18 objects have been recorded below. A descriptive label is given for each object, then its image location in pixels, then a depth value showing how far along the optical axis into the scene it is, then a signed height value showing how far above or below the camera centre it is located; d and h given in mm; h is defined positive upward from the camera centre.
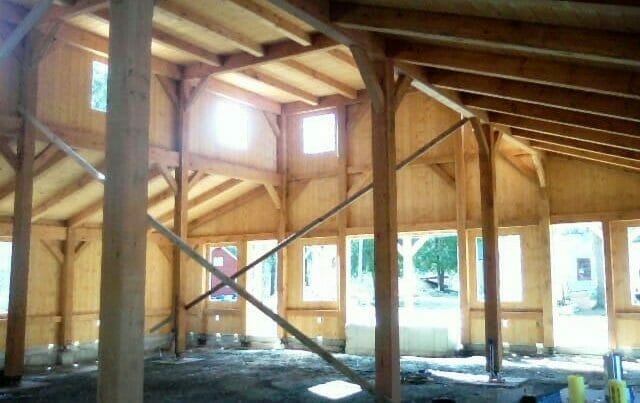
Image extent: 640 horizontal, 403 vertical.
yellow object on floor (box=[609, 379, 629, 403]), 3734 -701
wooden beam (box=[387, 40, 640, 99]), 5508 +2004
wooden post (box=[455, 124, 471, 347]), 11805 +831
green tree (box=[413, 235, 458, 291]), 24875 +799
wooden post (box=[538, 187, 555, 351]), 11242 +111
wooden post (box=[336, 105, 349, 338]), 13148 +1785
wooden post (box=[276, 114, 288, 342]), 13883 +1384
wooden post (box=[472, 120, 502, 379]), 9047 +657
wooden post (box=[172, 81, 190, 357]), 11172 +1289
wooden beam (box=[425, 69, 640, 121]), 6297 +1990
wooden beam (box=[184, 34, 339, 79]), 9328 +3643
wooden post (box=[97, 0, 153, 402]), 3043 +371
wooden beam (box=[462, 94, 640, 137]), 7191 +1994
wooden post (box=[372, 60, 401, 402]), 6105 +377
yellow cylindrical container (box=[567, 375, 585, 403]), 4176 -769
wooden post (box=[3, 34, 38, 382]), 8219 +369
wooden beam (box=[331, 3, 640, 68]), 4547 +1993
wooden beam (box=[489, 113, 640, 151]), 7911 +1956
